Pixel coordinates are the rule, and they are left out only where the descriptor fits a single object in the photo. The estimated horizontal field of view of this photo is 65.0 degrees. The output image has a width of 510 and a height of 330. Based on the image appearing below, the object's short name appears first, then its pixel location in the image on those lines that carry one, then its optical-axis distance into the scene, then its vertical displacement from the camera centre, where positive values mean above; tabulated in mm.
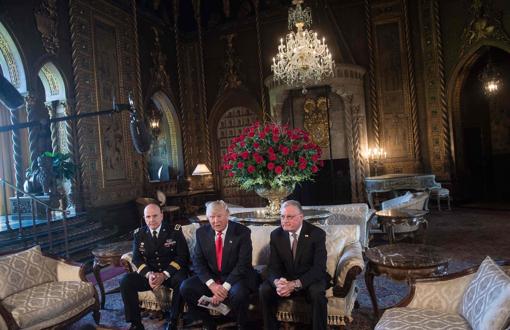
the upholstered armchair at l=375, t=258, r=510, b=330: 1976 -863
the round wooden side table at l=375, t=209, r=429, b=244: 5027 -754
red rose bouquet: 4031 +97
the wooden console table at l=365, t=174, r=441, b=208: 8805 -546
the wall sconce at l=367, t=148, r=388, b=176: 9961 +71
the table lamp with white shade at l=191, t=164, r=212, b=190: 10727 +13
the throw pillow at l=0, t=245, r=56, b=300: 3398 -788
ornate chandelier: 7629 +2171
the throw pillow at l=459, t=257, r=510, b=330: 1915 -768
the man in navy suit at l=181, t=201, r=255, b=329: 3094 -797
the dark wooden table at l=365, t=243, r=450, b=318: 2969 -792
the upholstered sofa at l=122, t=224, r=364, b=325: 3078 -853
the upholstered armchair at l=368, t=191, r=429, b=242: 5598 -740
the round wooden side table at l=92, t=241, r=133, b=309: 4039 -793
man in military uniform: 3391 -785
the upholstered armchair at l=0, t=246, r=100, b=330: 3100 -941
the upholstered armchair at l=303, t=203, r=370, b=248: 5096 -701
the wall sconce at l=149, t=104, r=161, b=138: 12187 +1619
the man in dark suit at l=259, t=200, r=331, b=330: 2930 -778
